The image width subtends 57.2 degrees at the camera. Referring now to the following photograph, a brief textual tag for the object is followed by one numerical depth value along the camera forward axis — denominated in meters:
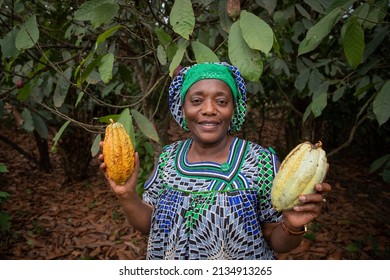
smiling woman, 0.97
